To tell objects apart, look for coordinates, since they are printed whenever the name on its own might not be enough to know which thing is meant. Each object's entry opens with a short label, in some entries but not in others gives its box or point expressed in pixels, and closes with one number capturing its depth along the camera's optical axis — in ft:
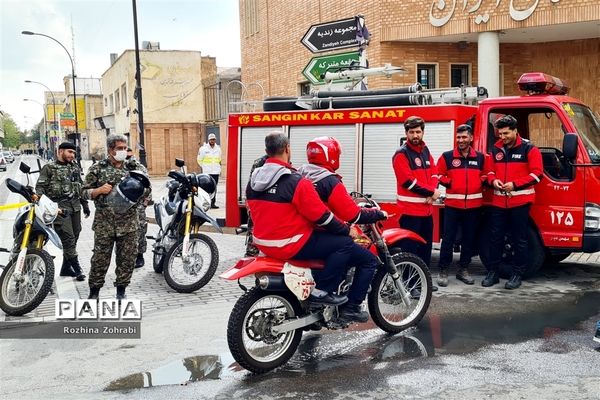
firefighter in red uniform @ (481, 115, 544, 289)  24.36
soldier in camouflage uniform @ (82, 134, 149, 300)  22.03
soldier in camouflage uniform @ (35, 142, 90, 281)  26.76
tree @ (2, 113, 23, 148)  548.31
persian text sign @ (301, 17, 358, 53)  37.96
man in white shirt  58.03
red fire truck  24.44
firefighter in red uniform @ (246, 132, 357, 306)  16.29
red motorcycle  15.97
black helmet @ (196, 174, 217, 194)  27.35
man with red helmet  17.10
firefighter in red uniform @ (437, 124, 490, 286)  25.21
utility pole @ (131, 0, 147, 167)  72.69
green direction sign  37.91
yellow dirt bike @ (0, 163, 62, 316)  22.16
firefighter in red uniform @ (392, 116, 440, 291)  23.76
